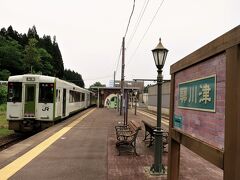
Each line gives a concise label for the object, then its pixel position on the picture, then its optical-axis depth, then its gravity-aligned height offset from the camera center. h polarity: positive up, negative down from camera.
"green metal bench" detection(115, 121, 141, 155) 5.54 -1.33
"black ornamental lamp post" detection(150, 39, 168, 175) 4.29 -0.50
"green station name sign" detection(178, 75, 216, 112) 2.30 +0.04
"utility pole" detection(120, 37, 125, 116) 15.34 +2.49
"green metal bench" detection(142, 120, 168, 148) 6.12 -1.20
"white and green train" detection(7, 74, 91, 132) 9.38 -0.42
